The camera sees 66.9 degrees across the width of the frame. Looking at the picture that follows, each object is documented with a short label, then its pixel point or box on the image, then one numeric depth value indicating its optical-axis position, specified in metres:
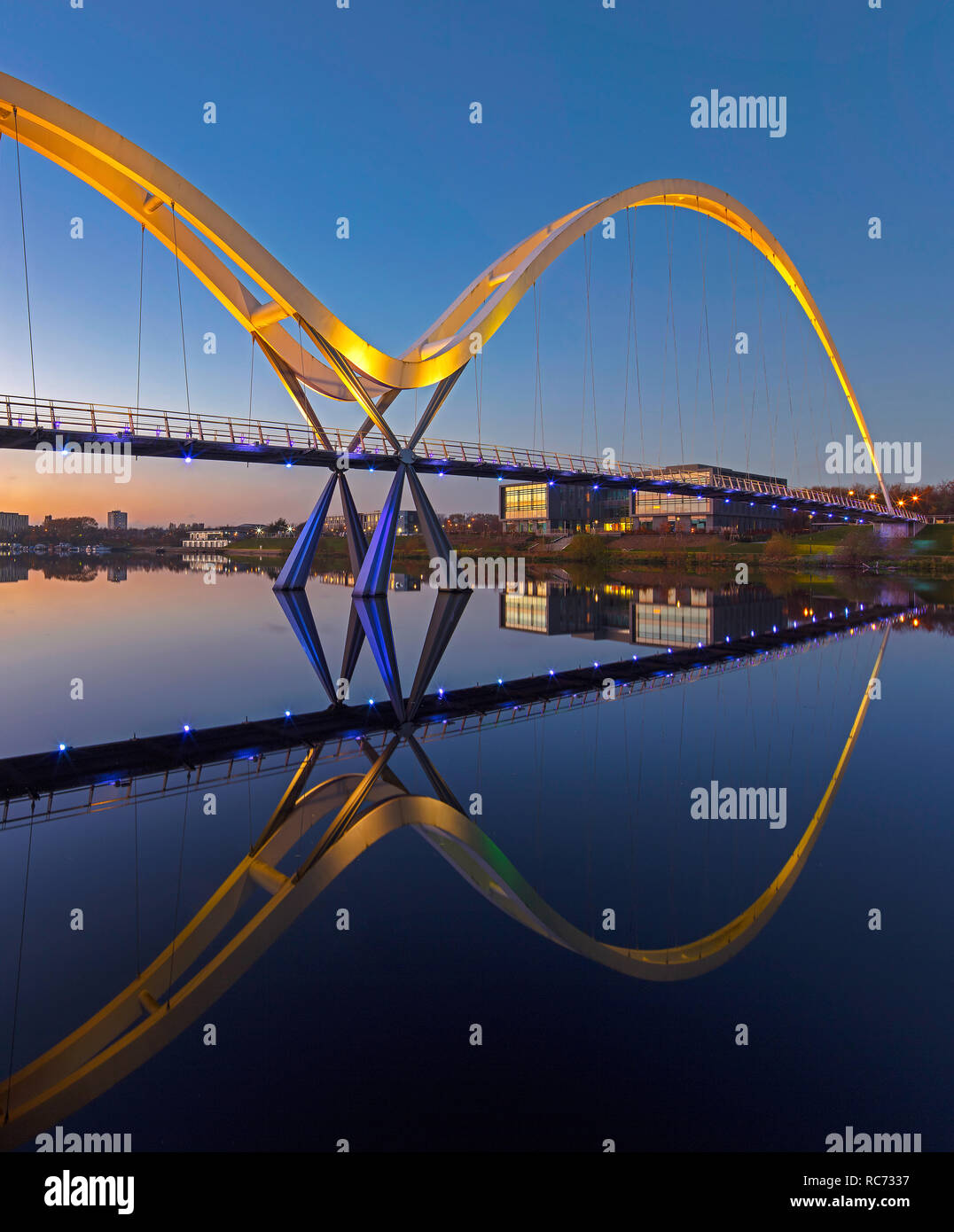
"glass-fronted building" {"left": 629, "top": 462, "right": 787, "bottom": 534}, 83.06
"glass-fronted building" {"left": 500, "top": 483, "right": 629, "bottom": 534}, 90.56
